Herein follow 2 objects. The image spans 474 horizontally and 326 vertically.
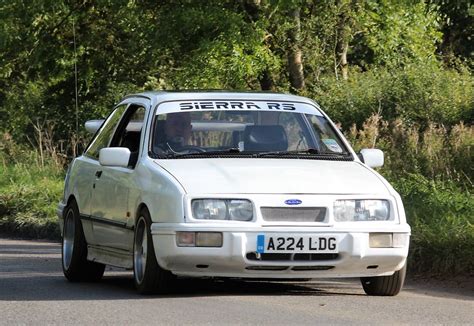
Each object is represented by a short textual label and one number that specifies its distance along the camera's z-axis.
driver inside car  18.57
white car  16.54
